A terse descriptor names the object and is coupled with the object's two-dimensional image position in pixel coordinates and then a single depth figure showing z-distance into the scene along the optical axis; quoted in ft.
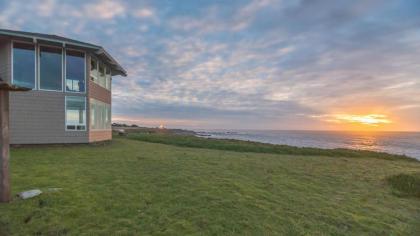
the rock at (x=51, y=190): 17.34
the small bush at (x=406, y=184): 24.71
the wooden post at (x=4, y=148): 15.14
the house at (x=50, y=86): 40.81
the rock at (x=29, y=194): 16.02
